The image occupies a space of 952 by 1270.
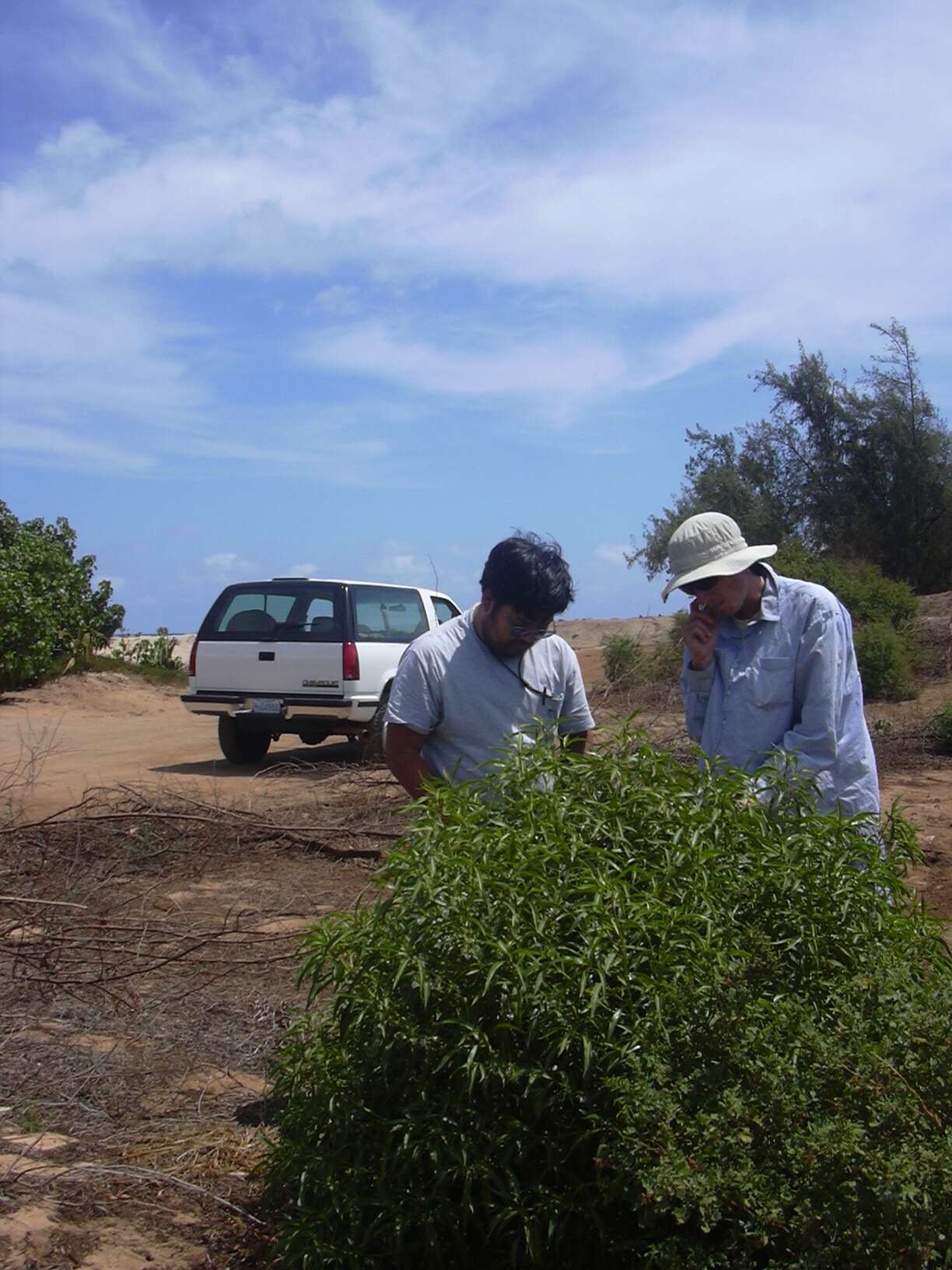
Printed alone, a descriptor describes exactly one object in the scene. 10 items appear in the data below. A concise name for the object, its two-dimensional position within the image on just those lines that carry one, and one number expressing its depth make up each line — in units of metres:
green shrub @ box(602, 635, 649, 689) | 18.45
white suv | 12.20
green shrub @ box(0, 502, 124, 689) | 20.11
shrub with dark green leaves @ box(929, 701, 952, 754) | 12.53
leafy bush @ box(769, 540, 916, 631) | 17.81
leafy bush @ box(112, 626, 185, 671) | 24.33
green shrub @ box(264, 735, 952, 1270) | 2.07
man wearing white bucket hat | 3.25
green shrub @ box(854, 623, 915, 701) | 16.20
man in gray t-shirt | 3.66
